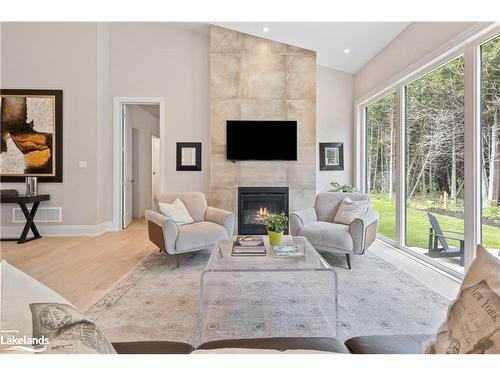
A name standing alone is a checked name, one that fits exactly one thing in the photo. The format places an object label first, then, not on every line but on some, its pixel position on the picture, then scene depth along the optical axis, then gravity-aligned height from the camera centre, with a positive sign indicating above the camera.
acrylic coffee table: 1.82 -0.96
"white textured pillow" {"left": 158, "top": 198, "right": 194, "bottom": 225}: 3.33 -0.37
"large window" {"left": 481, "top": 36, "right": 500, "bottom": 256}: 2.42 +0.34
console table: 4.16 -0.43
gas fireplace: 4.80 -0.42
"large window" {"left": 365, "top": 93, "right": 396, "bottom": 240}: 4.14 +0.34
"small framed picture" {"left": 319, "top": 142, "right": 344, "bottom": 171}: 5.24 +0.47
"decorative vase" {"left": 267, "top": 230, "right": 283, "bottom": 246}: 2.52 -0.52
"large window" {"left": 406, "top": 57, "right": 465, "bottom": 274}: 2.86 +0.21
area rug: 1.80 -0.96
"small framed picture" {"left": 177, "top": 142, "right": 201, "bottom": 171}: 5.07 +0.46
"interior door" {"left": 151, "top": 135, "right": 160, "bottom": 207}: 7.24 +0.43
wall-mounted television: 4.75 +0.70
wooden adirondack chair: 2.84 -0.69
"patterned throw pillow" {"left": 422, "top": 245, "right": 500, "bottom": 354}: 0.60 -0.31
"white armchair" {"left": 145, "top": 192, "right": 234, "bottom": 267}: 2.97 -0.53
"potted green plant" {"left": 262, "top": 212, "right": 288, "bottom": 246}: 2.52 -0.43
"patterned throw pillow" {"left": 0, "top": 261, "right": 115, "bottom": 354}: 0.57 -0.30
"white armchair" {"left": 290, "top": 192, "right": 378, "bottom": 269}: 2.98 -0.56
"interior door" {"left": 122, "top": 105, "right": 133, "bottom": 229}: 5.29 +0.19
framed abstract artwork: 4.57 +0.76
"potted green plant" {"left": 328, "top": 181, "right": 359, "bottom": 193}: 4.85 -0.14
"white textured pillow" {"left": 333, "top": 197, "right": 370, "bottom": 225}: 3.34 -0.36
